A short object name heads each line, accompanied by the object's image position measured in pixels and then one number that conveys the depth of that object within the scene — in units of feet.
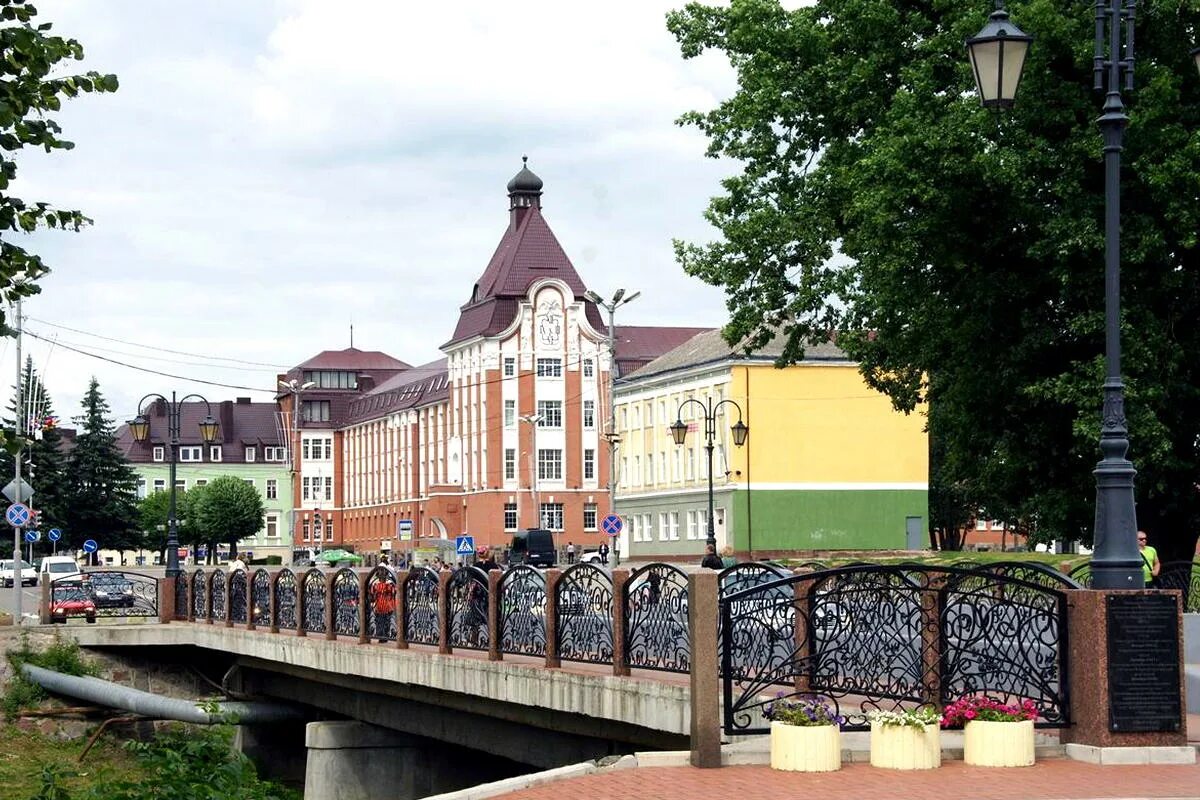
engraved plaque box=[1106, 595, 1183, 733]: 46.06
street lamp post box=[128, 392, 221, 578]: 139.95
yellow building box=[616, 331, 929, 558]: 292.61
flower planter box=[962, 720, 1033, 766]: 44.93
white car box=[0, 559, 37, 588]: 262.67
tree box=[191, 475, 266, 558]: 443.73
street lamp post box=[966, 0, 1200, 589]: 47.47
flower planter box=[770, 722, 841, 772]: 44.55
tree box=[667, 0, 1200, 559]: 100.99
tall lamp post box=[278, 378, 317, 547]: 518.70
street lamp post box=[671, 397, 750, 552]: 165.17
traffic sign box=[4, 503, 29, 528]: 147.43
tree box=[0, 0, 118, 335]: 34.04
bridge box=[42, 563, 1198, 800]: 48.06
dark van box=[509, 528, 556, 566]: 290.76
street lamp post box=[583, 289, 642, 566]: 166.20
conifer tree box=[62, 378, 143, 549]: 337.52
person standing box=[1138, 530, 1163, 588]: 72.46
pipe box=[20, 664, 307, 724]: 113.91
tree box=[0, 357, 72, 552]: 306.14
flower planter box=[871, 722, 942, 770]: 44.55
